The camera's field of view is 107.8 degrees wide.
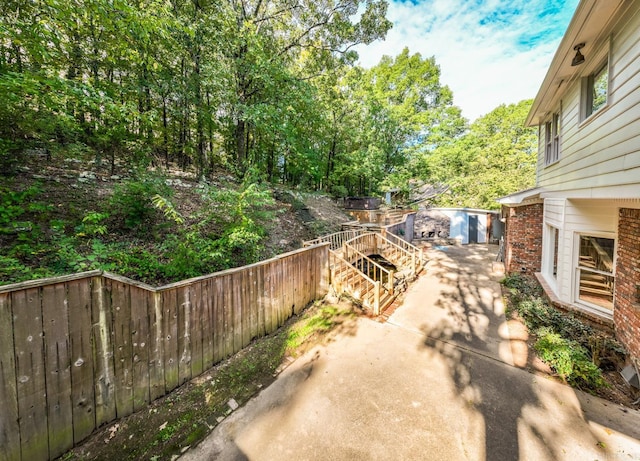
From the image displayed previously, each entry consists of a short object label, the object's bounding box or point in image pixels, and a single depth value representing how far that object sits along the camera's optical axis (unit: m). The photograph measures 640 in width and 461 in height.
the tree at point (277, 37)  7.88
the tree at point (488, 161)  15.73
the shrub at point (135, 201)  5.08
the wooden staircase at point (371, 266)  5.82
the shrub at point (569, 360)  3.33
